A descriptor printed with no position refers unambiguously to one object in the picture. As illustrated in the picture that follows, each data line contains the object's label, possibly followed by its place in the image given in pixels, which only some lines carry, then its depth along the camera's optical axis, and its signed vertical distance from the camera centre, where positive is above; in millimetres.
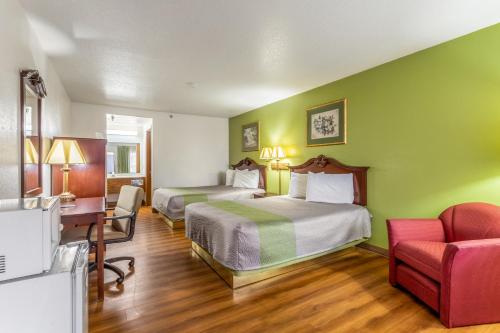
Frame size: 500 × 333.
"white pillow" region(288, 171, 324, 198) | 3871 -280
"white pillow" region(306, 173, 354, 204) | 3340 -290
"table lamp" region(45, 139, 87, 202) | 2537 +146
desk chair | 2322 -613
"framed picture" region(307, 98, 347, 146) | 3662 +693
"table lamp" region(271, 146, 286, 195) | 4582 +262
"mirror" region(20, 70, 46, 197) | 1938 +326
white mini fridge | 803 -455
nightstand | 4621 -506
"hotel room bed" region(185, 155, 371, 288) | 2209 -656
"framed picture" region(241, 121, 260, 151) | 5466 +732
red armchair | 1707 -721
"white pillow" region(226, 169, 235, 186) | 5789 -204
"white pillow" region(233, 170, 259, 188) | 5230 -232
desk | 1987 -413
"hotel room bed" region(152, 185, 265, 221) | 4199 -496
